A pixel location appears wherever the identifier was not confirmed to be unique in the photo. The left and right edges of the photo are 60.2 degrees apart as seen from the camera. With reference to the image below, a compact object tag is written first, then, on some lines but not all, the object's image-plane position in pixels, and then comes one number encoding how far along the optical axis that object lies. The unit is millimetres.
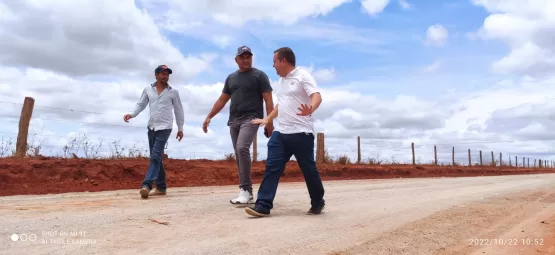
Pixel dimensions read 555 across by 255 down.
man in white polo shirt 4809
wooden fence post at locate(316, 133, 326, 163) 22203
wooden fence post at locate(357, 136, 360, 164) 26081
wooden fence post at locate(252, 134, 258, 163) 18484
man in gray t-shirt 5758
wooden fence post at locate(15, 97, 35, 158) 11914
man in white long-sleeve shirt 6918
